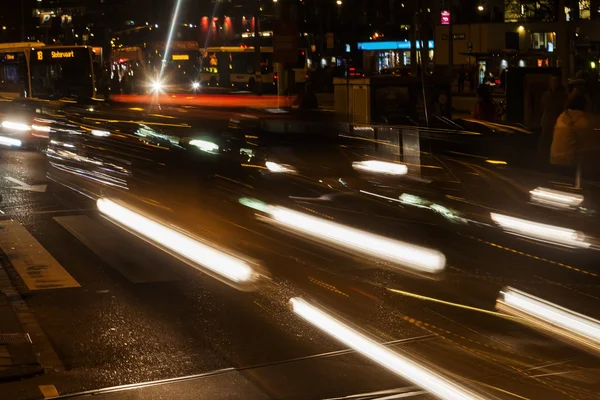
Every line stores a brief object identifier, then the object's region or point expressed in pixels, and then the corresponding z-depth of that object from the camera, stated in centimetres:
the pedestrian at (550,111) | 1571
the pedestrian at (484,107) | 1838
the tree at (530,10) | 6284
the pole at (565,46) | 2480
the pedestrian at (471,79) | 4838
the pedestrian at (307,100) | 2741
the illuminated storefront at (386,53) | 6386
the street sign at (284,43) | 2466
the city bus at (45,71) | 3603
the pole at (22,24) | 4906
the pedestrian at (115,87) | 4802
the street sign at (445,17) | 5094
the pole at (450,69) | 2255
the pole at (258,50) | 4622
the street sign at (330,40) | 5072
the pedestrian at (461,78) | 4653
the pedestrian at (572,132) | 1255
